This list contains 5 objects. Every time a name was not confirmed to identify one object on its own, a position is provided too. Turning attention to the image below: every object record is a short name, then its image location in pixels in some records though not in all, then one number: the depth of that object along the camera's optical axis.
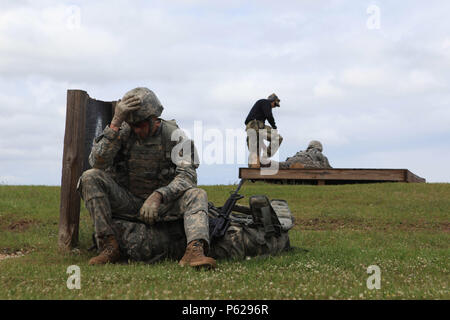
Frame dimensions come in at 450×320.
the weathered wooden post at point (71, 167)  10.68
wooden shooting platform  25.48
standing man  26.27
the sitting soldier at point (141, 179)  8.28
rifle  8.99
